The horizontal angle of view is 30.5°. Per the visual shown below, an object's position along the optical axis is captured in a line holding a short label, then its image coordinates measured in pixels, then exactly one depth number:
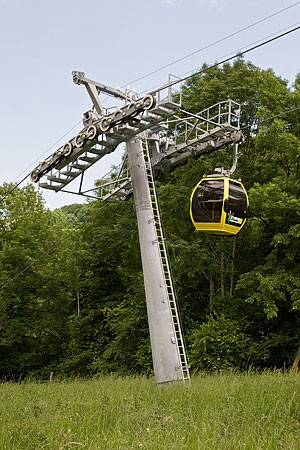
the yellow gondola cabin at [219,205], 12.09
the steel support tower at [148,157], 13.68
